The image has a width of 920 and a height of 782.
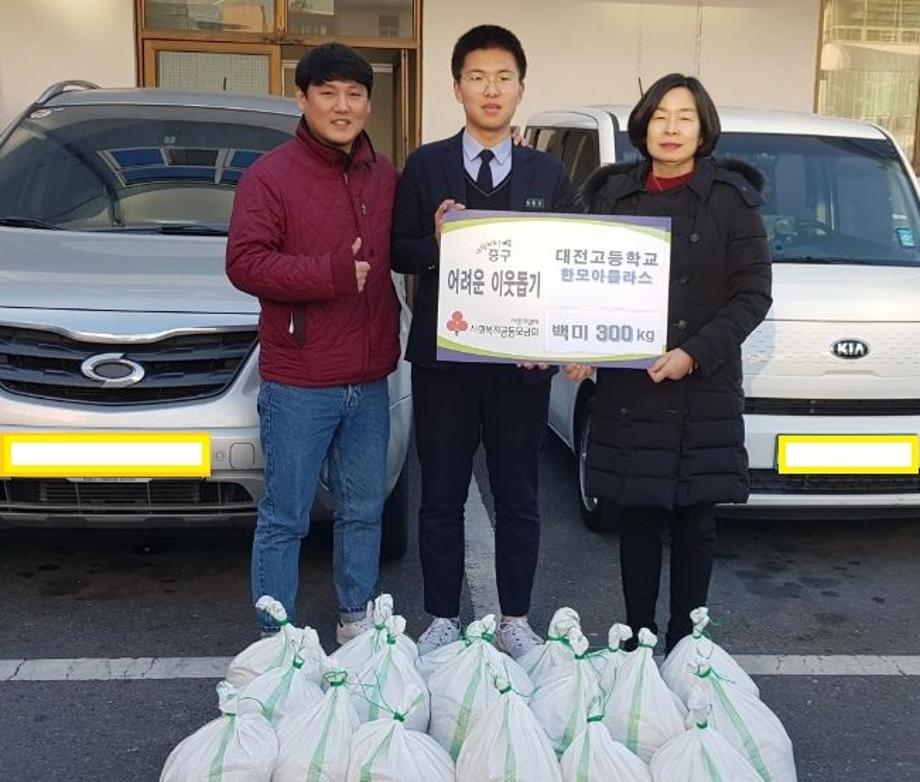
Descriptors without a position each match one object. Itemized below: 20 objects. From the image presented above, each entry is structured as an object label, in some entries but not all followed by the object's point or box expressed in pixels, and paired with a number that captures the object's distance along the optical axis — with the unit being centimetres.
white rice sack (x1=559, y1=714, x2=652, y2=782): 230
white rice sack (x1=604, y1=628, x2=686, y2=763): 251
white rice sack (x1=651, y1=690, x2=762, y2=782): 229
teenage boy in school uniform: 303
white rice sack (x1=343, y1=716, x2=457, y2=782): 228
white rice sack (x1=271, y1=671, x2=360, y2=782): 235
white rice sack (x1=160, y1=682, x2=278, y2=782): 231
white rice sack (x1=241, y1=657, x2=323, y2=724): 254
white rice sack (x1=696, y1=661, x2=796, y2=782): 247
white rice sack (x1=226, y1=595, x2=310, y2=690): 270
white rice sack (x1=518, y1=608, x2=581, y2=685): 278
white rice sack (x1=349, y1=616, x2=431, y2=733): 255
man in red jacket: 289
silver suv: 341
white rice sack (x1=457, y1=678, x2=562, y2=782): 229
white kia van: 401
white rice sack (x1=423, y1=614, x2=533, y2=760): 257
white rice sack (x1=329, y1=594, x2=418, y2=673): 272
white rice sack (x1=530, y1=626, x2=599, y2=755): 252
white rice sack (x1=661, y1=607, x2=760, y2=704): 270
